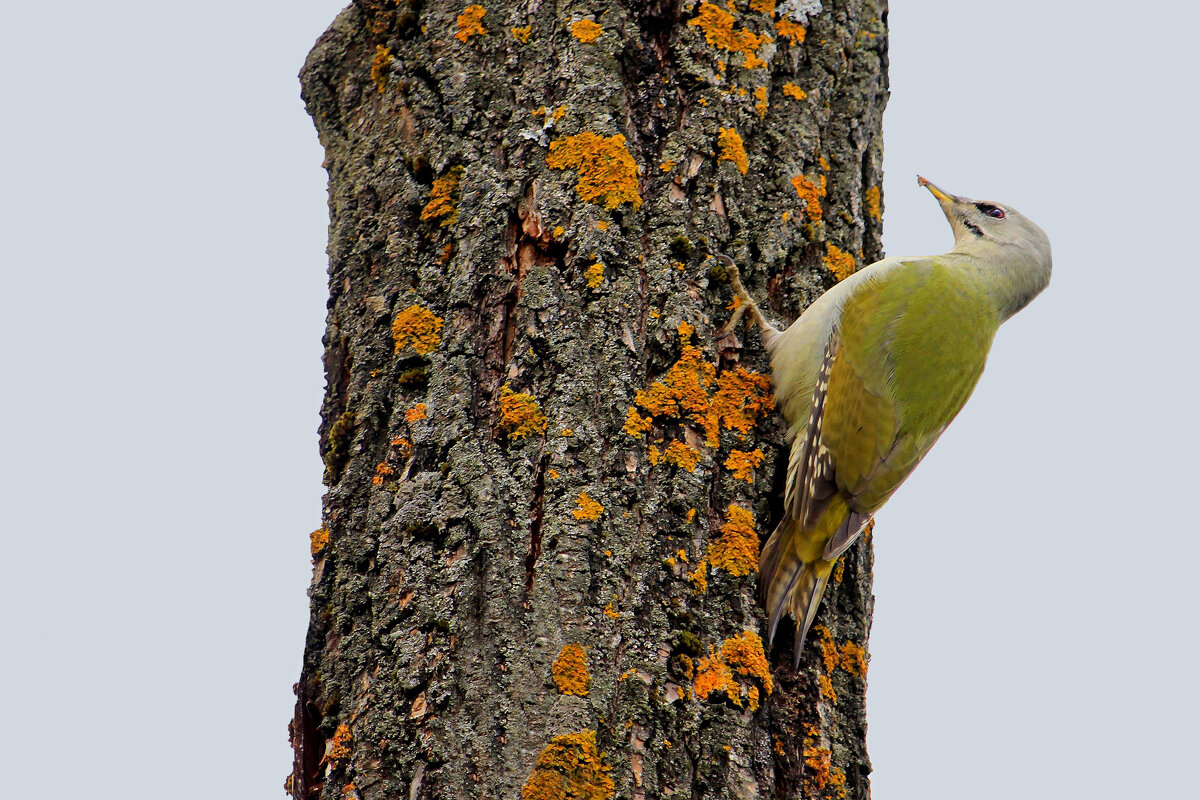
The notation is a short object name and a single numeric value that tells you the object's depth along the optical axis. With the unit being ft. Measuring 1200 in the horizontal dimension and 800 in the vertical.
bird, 17.46
